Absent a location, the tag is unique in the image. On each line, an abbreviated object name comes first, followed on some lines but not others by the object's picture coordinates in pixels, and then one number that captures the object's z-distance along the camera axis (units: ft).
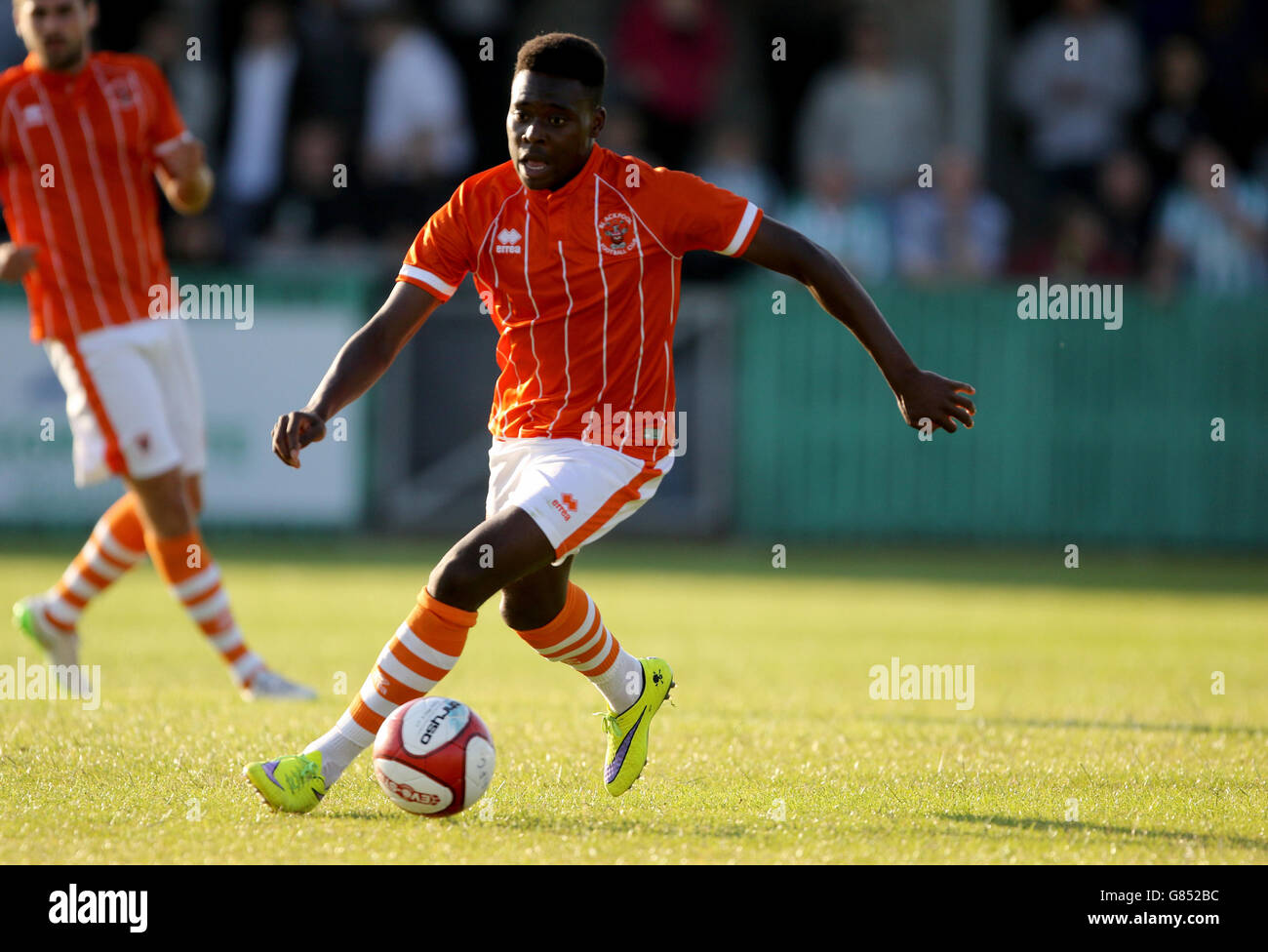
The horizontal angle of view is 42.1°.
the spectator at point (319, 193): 49.52
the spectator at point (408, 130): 49.47
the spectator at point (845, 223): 48.98
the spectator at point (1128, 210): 49.57
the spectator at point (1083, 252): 48.14
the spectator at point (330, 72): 49.88
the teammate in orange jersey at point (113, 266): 22.49
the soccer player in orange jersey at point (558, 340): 15.47
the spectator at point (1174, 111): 51.21
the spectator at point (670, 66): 51.70
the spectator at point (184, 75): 49.80
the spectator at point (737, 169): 49.93
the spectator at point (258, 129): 49.75
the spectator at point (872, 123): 53.21
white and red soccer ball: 14.84
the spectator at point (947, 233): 49.93
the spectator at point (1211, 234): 49.65
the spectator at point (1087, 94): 53.36
